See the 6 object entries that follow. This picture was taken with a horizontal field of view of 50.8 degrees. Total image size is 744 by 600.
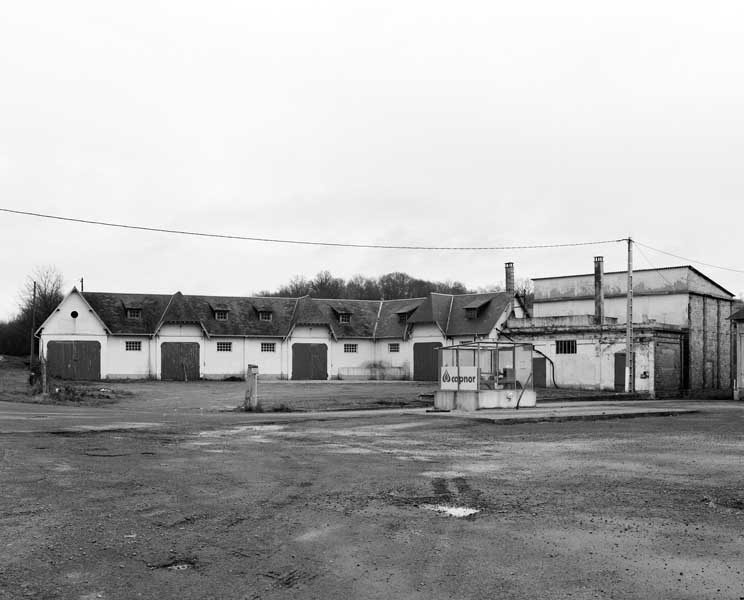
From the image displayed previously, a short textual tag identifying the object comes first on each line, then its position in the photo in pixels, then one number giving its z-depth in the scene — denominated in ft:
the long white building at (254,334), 179.11
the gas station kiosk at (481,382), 91.50
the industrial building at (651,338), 150.30
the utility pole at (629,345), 137.08
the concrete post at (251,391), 94.94
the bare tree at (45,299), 303.09
